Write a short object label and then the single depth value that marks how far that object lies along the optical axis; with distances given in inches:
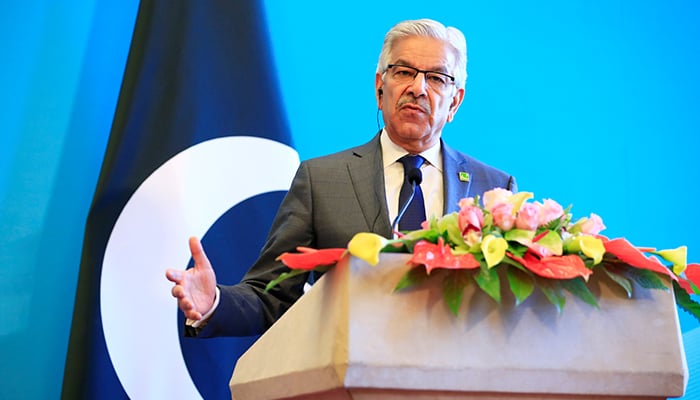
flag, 213.0
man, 203.1
